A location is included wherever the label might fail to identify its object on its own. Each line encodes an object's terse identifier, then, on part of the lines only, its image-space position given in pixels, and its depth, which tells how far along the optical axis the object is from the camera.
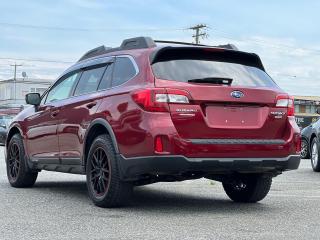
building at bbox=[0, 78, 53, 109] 85.00
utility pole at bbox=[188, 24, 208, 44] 60.52
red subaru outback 6.06
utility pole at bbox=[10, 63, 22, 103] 84.69
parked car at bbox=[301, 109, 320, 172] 12.84
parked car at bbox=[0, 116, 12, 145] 26.30
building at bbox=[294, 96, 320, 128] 107.21
